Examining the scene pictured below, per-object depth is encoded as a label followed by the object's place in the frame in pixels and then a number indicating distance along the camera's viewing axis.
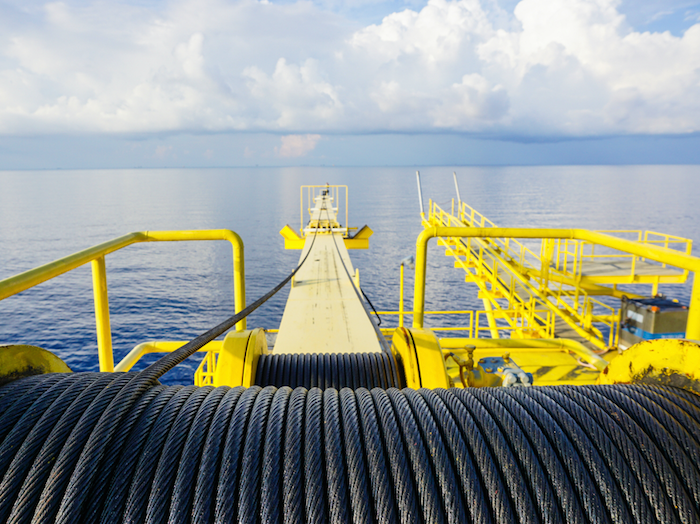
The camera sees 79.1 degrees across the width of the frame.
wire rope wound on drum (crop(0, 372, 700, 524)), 1.05
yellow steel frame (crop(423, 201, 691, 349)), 11.40
